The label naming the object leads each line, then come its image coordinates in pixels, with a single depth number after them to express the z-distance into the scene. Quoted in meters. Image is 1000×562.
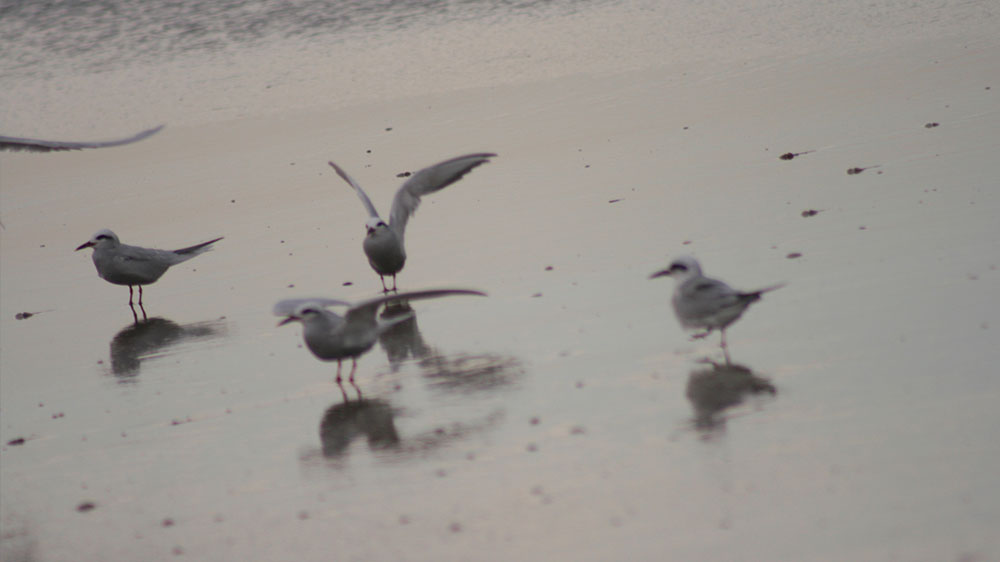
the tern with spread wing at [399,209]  20.37
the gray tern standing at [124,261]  22.31
